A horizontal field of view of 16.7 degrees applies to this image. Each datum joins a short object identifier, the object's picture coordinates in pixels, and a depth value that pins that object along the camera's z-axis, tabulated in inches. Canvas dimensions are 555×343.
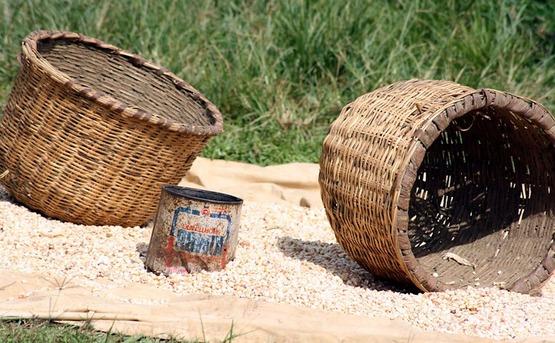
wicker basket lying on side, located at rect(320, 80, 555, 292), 297.4
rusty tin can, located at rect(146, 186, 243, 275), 308.1
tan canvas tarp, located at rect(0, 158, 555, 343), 256.9
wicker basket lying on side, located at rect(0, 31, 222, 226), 350.3
